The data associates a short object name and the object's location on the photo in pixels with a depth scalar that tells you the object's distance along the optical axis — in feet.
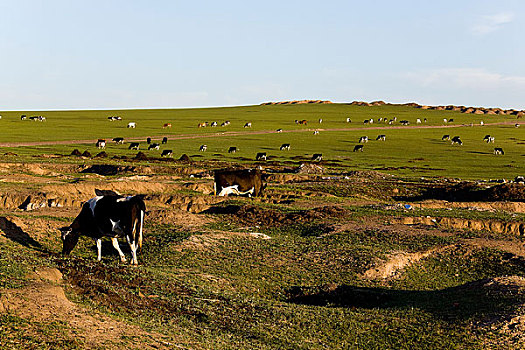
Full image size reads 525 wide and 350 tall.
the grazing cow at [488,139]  340.76
